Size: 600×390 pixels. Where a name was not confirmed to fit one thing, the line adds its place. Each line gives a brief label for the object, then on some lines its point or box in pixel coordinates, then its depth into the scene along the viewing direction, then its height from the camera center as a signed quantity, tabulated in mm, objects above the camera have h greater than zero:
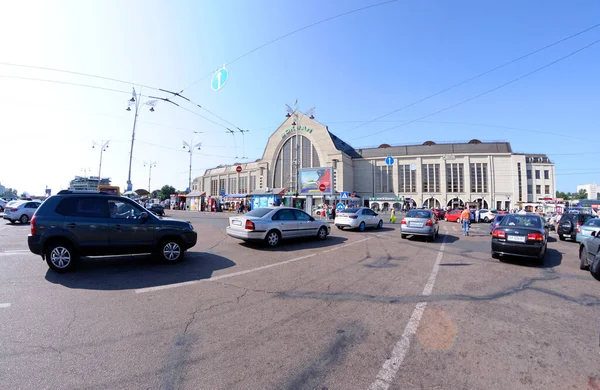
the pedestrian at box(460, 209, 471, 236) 15984 -858
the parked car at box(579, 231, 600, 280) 6449 -1267
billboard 33125 +3348
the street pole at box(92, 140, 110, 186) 35669 +7720
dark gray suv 6116 -598
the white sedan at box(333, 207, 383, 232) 16609 -774
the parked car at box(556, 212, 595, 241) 14223 -917
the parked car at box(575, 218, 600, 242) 11236 -861
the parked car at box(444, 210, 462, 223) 30122 -1047
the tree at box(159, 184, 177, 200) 122875 +7111
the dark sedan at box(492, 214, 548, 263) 7781 -907
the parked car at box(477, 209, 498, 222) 30484 -961
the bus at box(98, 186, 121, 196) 29419 +1957
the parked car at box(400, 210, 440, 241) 12461 -822
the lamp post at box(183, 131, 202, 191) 38538 +8804
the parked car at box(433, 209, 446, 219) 35228 -907
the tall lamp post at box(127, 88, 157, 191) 20820 +7978
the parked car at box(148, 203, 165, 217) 34912 -396
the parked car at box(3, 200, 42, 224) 18281 -360
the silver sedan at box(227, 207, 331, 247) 9773 -733
